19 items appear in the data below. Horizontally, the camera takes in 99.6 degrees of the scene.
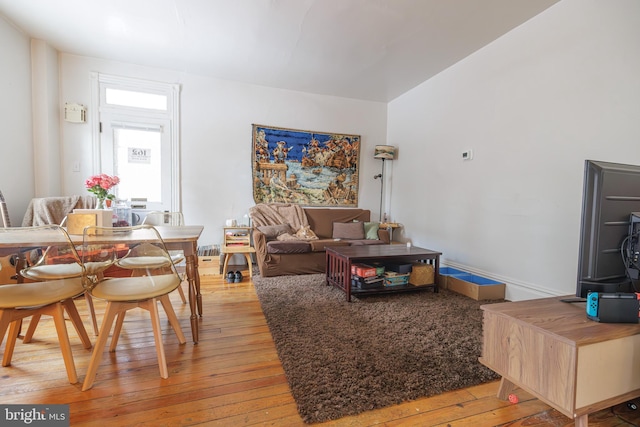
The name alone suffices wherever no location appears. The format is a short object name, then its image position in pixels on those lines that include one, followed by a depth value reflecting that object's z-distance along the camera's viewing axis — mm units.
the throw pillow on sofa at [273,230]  3512
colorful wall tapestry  4082
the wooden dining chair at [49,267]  1581
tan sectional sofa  3271
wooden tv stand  970
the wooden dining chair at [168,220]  2614
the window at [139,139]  3451
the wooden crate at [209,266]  3326
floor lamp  4363
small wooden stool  3178
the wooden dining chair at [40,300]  1267
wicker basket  2773
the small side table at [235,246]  3200
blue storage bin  2596
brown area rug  1307
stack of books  2615
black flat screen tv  1013
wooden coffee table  2557
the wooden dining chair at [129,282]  1358
